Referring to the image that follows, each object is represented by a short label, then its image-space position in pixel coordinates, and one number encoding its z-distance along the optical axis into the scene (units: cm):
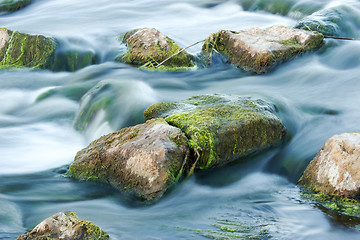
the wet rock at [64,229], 529
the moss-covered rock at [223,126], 831
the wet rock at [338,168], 717
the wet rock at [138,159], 750
